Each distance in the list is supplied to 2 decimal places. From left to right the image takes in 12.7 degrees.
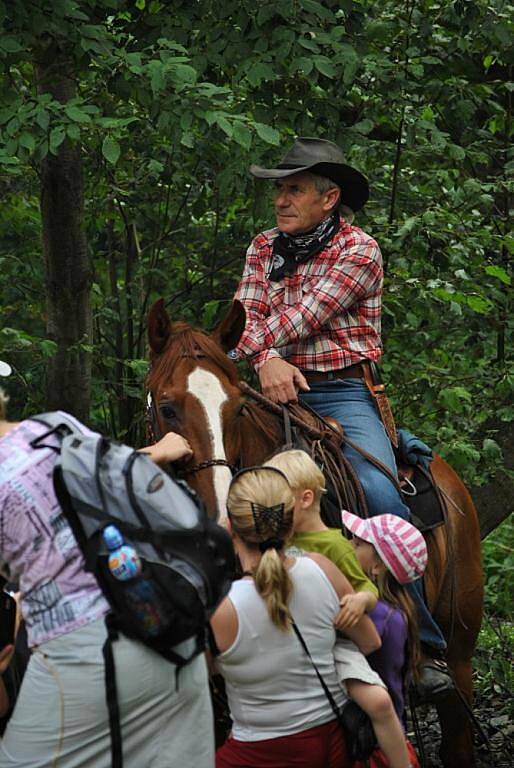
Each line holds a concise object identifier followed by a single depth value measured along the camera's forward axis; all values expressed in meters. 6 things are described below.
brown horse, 9.06
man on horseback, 10.94
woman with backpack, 5.98
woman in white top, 7.13
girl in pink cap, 8.69
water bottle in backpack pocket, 5.86
